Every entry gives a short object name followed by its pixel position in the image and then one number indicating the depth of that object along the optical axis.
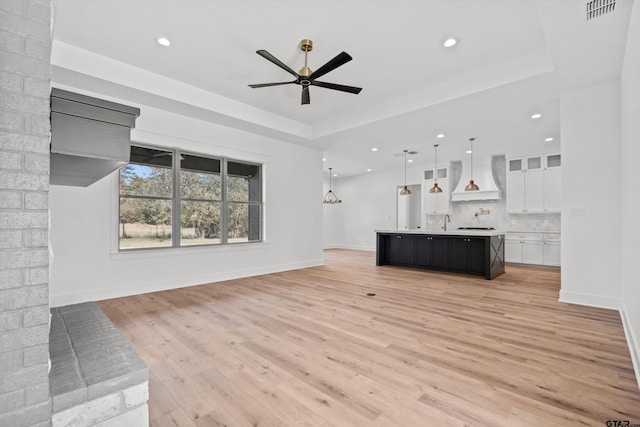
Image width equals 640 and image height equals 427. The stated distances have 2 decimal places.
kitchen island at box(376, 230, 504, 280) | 5.88
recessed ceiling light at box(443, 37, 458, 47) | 3.42
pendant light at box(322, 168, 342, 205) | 12.58
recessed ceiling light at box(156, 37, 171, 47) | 3.43
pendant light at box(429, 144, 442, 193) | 7.38
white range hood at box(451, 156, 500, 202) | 8.27
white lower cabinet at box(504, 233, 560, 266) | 7.23
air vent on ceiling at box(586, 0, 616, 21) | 2.59
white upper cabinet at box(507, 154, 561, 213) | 7.31
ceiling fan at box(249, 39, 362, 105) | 3.07
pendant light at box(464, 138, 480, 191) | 6.74
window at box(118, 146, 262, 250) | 4.66
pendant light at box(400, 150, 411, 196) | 7.95
